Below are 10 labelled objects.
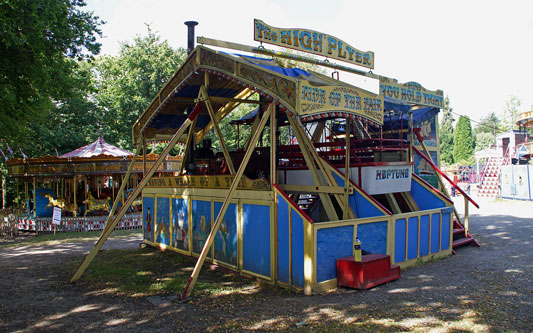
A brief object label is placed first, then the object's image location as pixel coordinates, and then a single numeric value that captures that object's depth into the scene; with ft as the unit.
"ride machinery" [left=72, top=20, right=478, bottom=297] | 23.89
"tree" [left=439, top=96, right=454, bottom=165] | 196.95
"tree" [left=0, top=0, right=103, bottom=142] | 33.42
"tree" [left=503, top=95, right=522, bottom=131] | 237.66
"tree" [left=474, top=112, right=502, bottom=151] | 233.35
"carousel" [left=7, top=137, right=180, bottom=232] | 60.49
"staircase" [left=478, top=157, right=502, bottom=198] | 94.02
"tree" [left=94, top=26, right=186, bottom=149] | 93.09
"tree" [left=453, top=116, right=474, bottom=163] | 186.19
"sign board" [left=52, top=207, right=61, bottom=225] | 51.24
